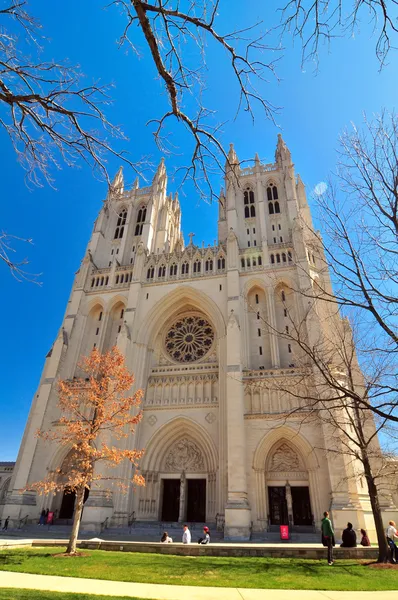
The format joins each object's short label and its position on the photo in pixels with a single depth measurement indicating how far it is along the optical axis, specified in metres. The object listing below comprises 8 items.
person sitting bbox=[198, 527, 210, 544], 13.71
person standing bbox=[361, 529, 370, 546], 14.21
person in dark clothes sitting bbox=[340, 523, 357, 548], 11.91
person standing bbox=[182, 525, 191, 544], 13.81
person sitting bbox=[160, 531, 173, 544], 13.93
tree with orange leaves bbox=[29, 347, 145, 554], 12.81
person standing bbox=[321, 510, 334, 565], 9.72
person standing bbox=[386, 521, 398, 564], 10.47
